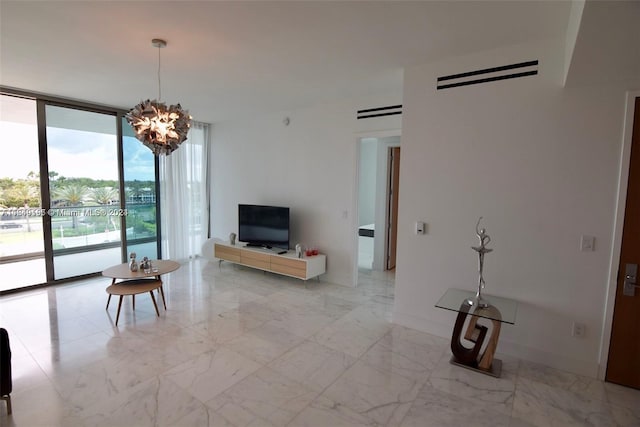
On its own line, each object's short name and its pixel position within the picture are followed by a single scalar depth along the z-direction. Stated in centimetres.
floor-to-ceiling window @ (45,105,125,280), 480
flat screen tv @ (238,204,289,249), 530
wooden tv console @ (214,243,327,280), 485
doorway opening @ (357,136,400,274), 568
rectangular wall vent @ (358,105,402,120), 428
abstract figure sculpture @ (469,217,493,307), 277
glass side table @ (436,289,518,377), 266
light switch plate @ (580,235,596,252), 261
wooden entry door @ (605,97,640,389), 245
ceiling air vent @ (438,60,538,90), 279
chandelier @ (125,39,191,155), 278
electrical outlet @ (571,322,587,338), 268
